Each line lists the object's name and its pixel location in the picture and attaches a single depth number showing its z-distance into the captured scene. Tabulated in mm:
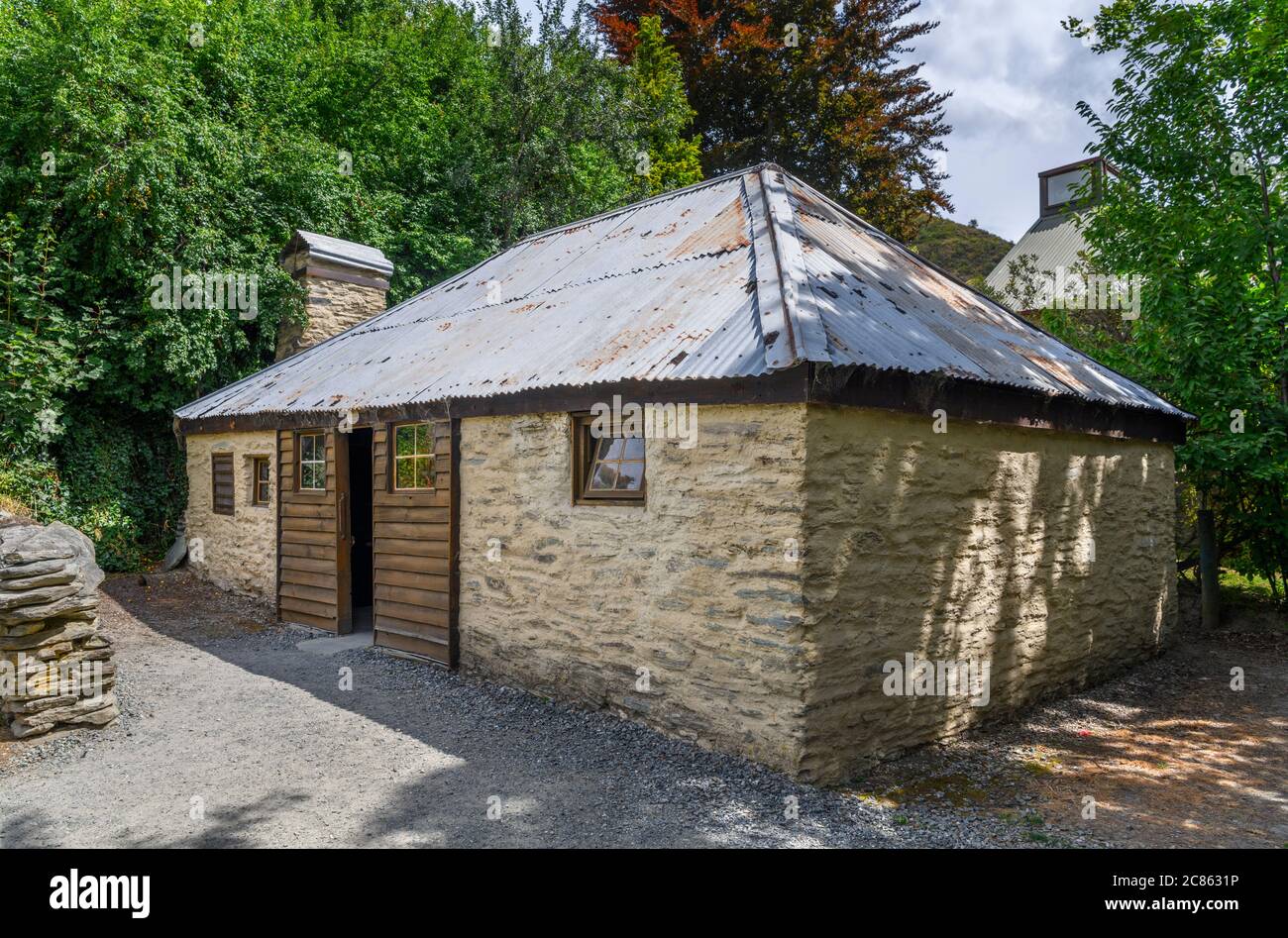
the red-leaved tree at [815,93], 21266
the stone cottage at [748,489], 5375
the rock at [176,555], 12969
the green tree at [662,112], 20047
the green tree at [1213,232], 9148
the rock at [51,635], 5770
